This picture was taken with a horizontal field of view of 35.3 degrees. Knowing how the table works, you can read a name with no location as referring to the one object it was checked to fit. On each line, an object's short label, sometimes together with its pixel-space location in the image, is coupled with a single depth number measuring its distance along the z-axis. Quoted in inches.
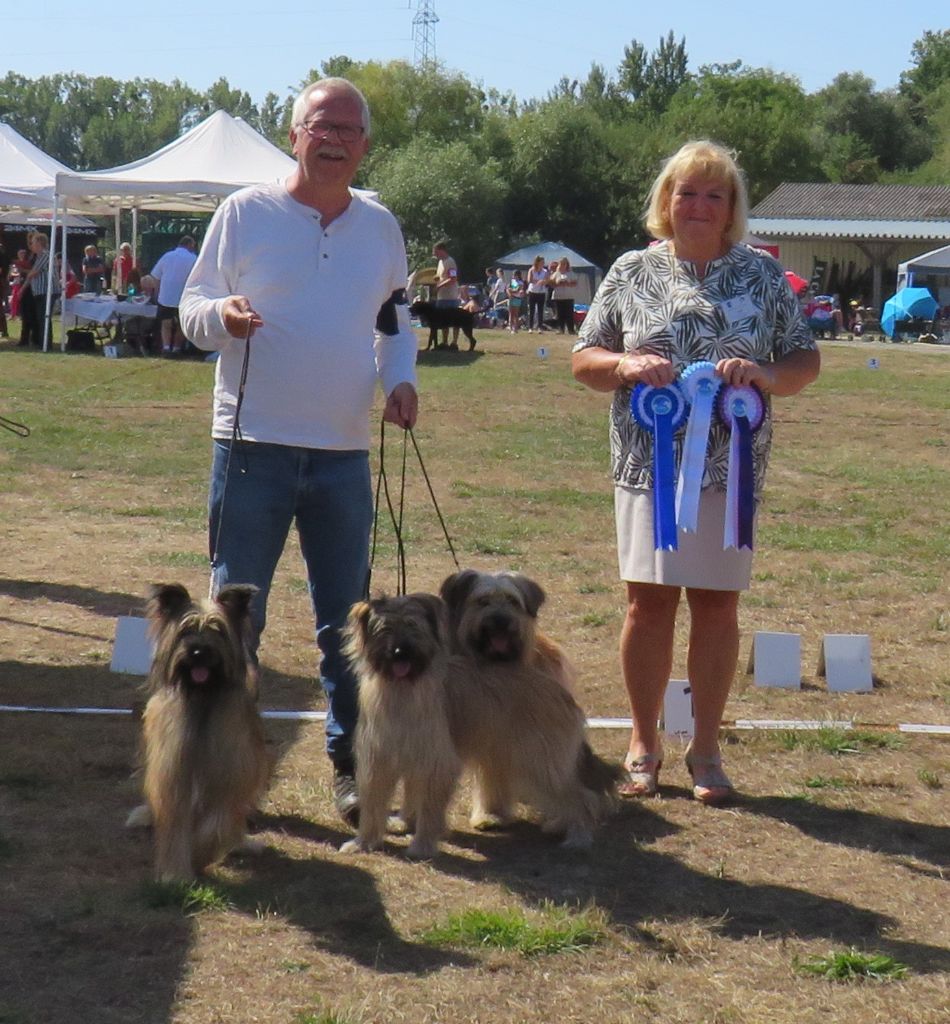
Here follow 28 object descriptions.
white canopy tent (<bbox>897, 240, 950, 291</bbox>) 1582.2
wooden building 2003.0
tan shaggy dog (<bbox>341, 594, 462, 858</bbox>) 154.4
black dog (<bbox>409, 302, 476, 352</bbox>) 888.3
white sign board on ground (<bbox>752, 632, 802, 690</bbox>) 232.1
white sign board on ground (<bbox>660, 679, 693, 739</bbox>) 204.4
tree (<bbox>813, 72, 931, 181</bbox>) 3129.9
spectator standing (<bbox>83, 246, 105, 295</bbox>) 1077.8
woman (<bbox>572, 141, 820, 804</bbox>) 169.0
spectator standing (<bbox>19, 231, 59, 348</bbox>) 879.7
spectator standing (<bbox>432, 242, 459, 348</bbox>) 895.7
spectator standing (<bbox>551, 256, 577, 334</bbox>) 1150.3
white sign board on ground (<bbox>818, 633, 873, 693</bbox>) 232.4
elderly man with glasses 157.8
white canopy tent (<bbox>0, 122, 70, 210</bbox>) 917.8
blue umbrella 1362.0
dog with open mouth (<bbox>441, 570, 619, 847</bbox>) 161.0
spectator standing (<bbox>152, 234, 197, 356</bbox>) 792.9
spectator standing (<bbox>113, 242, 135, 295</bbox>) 1019.9
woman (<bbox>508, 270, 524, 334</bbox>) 1230.3
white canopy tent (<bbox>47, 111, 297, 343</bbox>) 809.5
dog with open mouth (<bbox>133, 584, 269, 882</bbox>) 145.1
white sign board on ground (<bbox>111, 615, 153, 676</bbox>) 230.3
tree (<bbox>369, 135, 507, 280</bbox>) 1934.1
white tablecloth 847.1
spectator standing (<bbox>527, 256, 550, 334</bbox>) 1190.9
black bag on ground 867.4
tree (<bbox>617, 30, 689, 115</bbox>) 4040.4
